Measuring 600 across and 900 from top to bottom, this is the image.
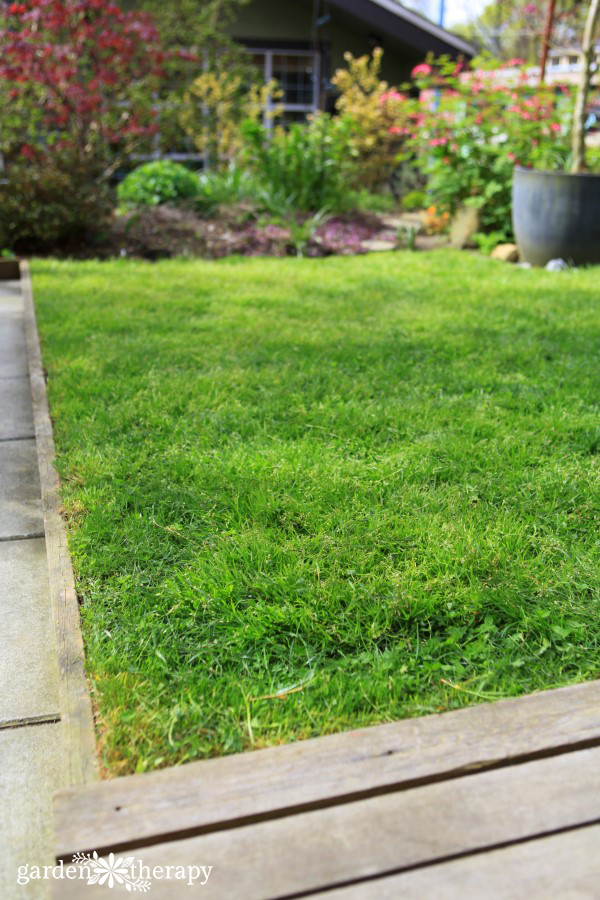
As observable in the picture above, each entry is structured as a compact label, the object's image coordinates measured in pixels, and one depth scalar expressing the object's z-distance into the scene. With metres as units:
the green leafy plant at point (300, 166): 8.73
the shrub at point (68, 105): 7.48
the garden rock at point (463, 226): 8.22
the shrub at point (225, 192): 8.79
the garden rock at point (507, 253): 7.51
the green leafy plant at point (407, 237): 8.16
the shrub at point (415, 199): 8.87
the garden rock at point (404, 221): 9.21
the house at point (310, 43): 12.71
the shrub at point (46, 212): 7.38
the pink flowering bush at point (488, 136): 7.78
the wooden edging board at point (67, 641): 1.61
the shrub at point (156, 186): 8.62
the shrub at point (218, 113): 10.88
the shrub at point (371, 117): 10.89
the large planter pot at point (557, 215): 6.58
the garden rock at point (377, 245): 8.13
